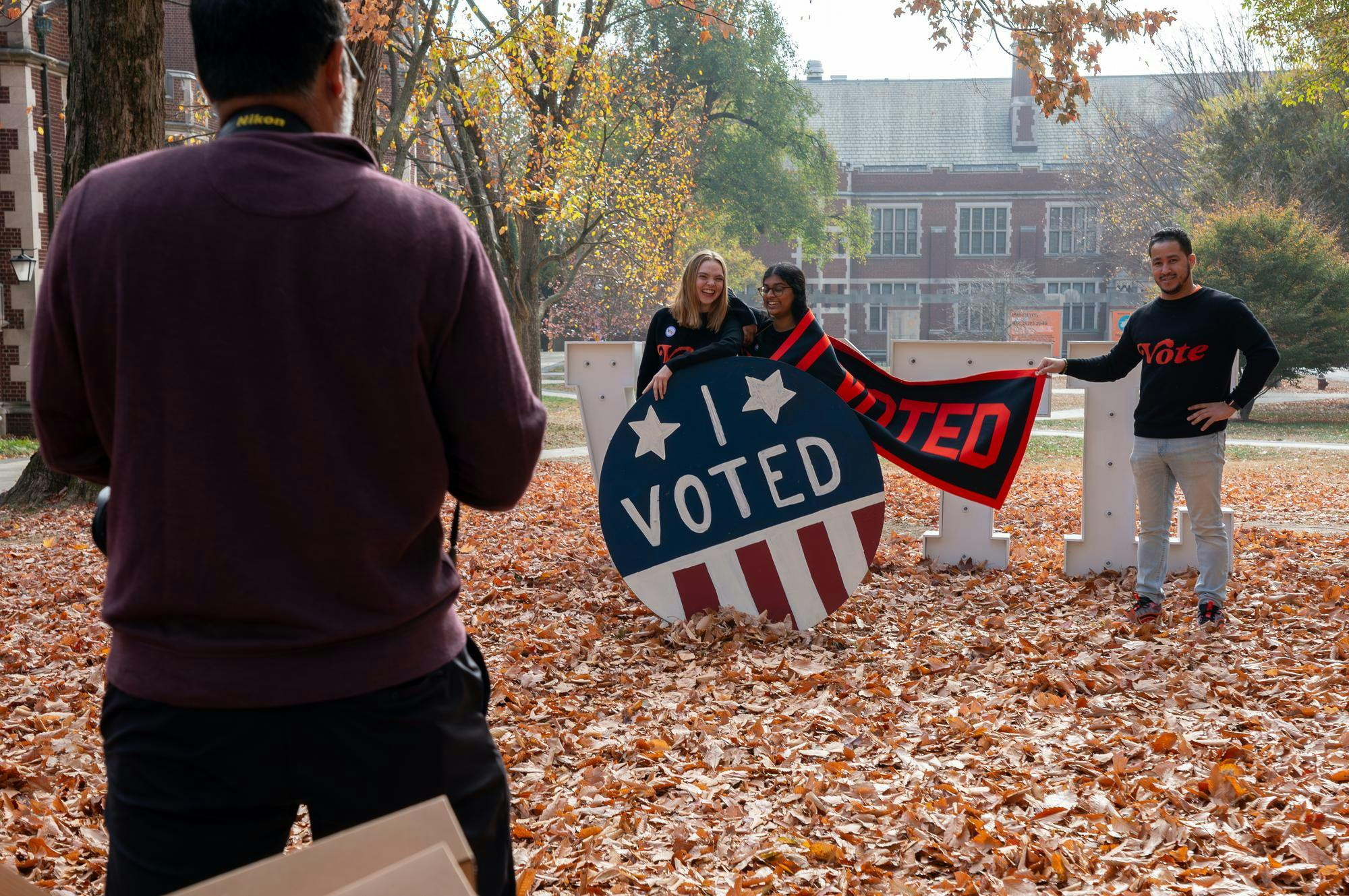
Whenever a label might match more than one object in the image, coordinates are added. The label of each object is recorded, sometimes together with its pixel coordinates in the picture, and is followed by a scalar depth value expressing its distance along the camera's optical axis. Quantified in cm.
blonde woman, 644
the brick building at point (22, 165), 1997
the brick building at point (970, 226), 5197
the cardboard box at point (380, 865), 107
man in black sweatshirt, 571
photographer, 144
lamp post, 1727
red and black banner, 662
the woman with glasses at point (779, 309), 660
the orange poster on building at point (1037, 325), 5075
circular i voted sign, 572
